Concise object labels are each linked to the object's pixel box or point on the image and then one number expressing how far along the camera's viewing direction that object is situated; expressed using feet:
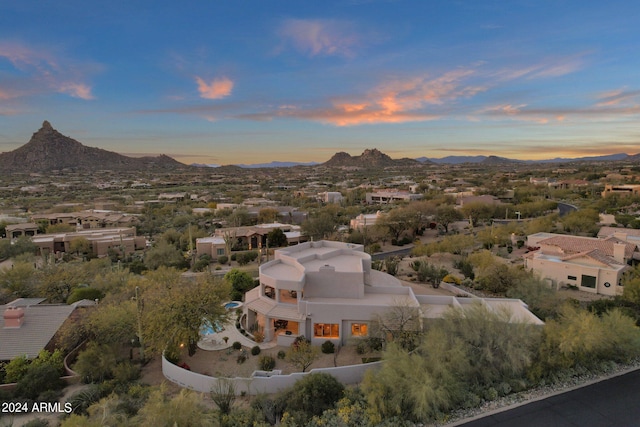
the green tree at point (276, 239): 174.29
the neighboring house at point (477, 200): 254.96
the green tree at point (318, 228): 182.19
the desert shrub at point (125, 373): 67.87
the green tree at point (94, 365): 68.69
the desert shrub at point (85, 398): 59.00
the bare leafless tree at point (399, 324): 71.77
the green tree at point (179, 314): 72.23
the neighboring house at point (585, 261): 104.27
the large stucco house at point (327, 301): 79.36
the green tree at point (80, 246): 167.10
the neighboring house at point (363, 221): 195.99
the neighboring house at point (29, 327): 72.08
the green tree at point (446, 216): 206.26
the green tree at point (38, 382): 64.34
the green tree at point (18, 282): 101.55
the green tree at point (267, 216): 228.02
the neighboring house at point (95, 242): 170.40
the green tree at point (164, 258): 144.36
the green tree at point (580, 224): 172.76
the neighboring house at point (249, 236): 176.14
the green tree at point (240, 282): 110.52
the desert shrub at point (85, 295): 94.32
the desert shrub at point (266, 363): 70.59
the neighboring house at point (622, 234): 132.39
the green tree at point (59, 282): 100.83
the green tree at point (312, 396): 56.08
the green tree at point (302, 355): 68.27
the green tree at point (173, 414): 43.98
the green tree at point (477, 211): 227.81
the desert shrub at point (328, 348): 76.95
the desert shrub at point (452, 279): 116.47
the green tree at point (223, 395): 58.18
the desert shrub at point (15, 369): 66.69
